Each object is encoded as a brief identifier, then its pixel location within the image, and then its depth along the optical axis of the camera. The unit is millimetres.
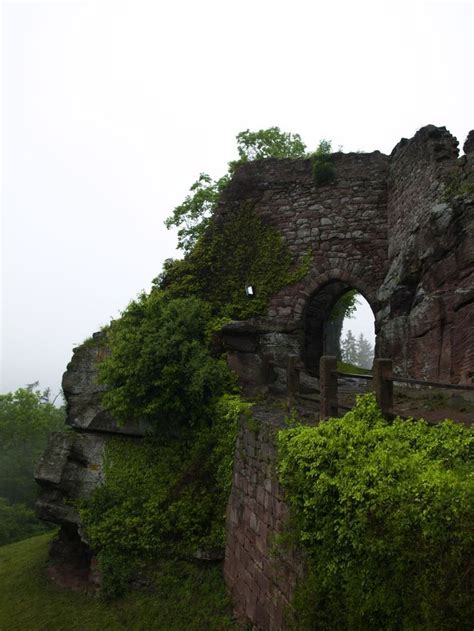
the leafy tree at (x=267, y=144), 20875
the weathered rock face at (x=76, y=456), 8828
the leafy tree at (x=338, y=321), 18667
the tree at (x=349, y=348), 83750
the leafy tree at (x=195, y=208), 19766
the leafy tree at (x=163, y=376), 8125
